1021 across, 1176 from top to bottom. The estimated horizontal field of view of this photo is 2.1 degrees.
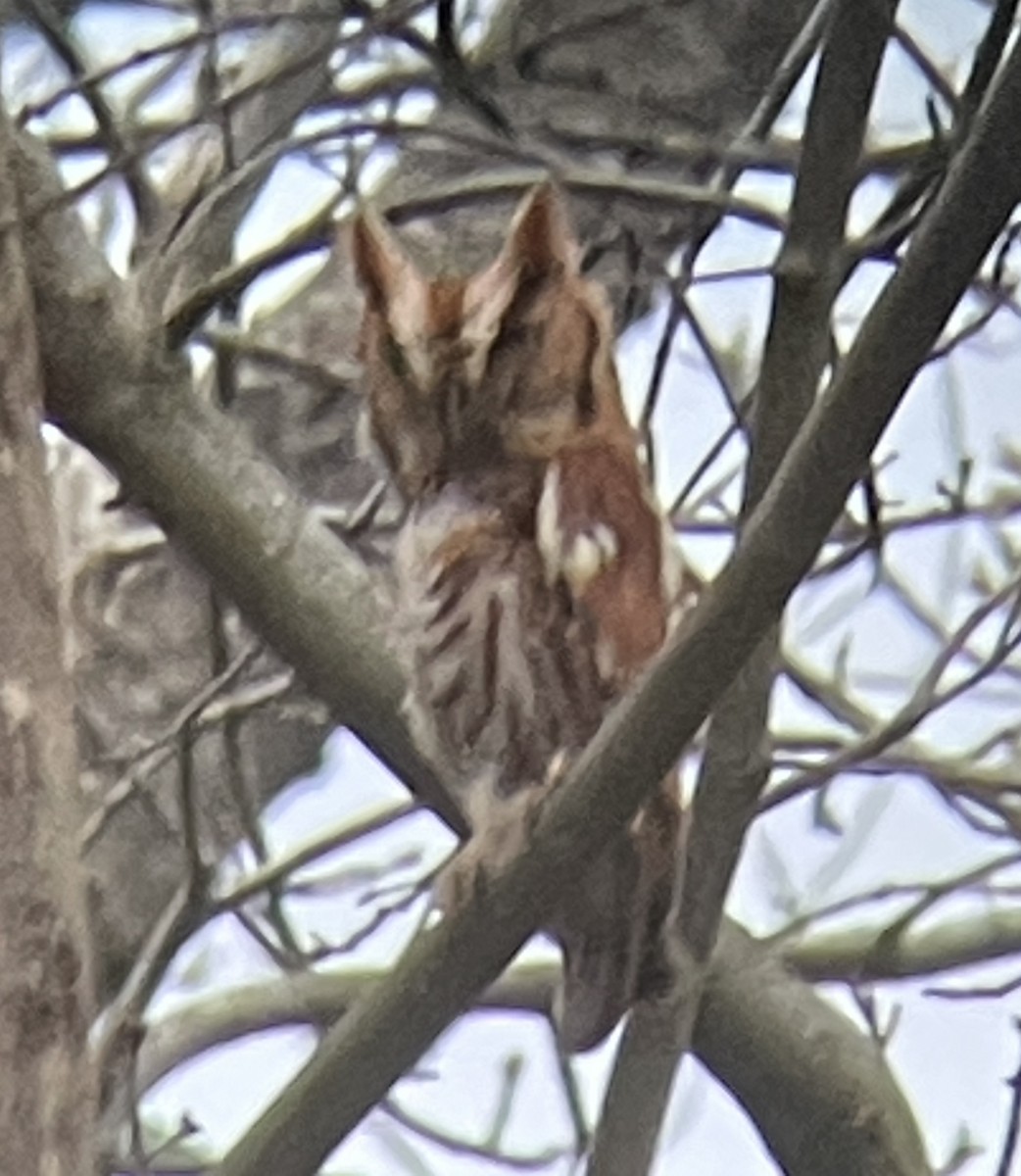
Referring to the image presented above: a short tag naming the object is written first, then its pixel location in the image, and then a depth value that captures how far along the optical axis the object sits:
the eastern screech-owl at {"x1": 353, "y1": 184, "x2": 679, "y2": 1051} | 7.09
